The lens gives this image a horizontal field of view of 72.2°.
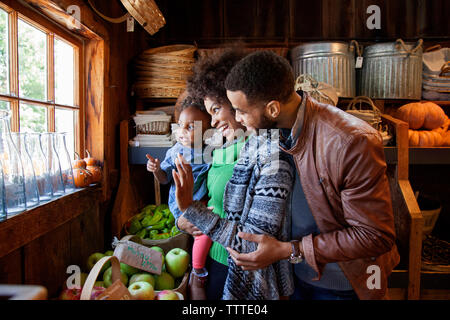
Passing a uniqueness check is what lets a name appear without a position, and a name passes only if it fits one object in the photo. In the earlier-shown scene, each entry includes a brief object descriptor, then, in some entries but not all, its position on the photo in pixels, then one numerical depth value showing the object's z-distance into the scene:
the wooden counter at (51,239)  1.11
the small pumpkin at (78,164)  1.70
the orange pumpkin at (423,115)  2.32
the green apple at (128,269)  1.49
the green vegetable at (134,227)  2.13
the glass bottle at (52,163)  1.42
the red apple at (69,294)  1.17
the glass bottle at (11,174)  1.10
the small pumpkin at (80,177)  1.69
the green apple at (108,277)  1.35
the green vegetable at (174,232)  2.07
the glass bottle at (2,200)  1.03
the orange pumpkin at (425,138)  2.24
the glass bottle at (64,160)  1.53
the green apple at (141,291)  1.20
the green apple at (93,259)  1.57
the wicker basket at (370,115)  2.17
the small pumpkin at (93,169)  1.80
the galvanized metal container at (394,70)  2.35
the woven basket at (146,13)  1.84
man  0.87
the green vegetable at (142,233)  2.08
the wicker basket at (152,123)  2.26
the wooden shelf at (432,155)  2.16
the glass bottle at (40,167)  1.33
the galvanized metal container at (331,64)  2.36
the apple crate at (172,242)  1.96
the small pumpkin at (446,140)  2.31
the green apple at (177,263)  1.62
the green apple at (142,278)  1.41
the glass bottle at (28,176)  1.23
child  1.50
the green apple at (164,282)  1.51
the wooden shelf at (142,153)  2.21
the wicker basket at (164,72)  2.30
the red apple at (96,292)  1.05
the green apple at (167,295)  1.25
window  1.30
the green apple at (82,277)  1.44
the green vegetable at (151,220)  2.19
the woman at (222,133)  1.32
